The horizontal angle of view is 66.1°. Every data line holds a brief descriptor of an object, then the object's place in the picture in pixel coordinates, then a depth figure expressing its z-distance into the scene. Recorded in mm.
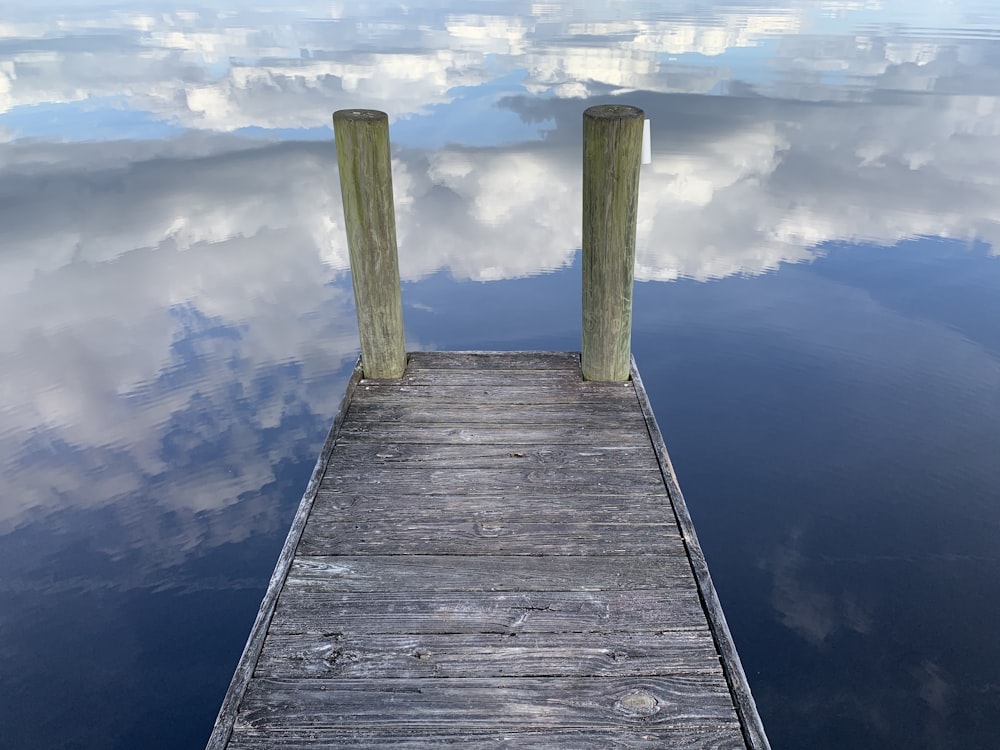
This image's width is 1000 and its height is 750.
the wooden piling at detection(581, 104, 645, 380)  4180
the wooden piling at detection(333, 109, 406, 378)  4258
